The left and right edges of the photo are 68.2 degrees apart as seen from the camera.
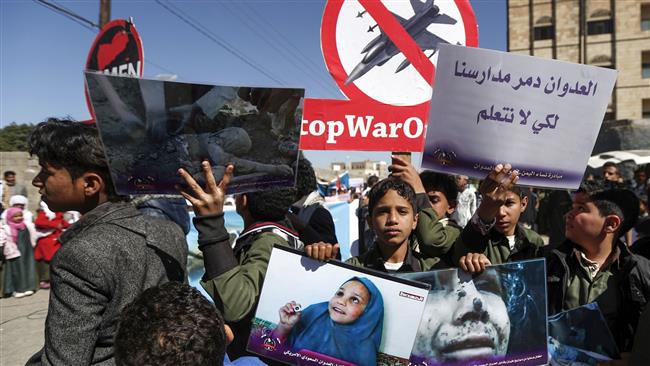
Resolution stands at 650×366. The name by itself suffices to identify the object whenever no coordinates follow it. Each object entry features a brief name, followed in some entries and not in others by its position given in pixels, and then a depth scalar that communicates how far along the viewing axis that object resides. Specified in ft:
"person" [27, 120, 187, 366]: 4.67
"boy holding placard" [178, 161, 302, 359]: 5.20
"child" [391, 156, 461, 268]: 6.76
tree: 107.96
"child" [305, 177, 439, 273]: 6.64
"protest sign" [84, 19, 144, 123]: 13.44
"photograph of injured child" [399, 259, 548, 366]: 5.62
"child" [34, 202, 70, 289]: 25.53
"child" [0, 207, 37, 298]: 24.16
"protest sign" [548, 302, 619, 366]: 5.83
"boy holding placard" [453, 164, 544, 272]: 5.62
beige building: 121.49
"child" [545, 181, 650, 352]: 6.20
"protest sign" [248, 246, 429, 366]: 5.49
